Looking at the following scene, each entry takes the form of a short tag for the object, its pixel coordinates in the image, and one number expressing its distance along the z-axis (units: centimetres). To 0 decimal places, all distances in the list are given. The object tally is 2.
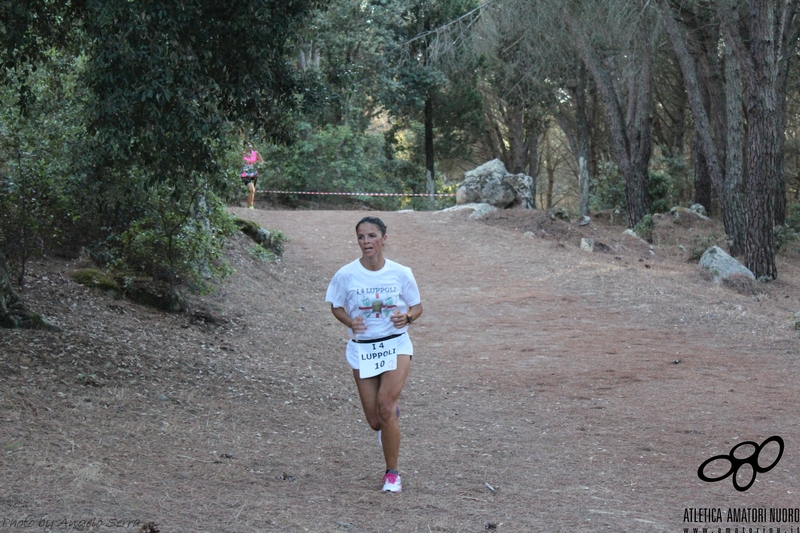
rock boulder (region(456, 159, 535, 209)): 2472
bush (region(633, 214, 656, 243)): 2277
